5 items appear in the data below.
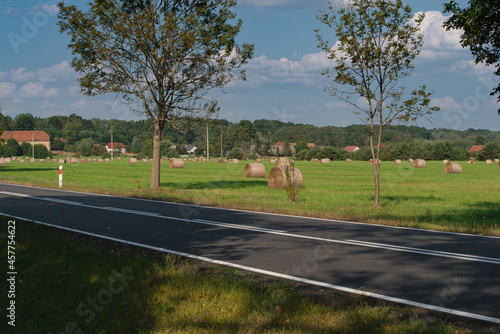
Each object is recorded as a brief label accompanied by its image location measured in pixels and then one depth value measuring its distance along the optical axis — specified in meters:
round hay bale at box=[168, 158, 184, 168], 57.06
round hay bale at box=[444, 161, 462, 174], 45.78
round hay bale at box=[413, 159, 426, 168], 58.56
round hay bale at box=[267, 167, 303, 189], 25.48
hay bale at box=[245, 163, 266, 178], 36.59
